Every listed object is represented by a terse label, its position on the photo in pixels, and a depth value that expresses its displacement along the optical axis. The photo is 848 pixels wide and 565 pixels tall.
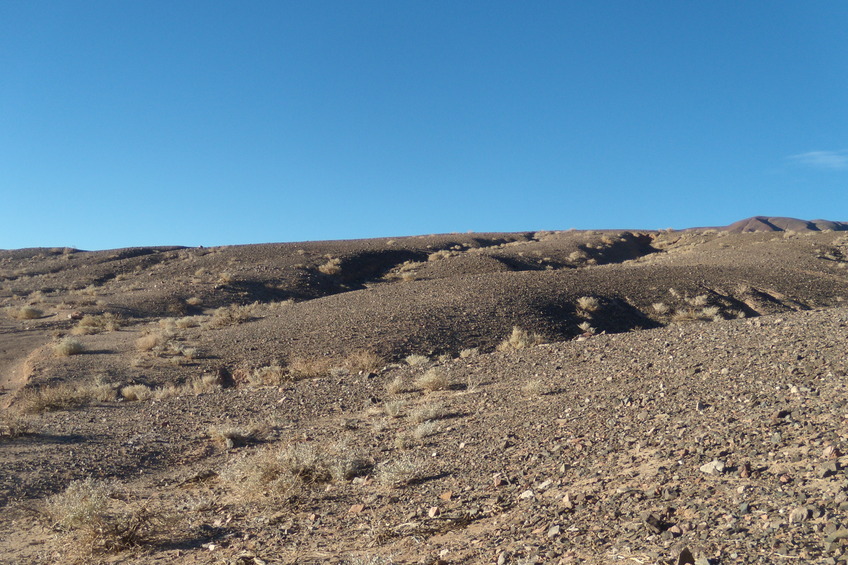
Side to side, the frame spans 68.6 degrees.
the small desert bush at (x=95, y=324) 23.55
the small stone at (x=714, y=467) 5.27
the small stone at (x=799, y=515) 4.12
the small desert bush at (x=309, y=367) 15.60
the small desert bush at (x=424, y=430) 8.93
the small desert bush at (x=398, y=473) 7.09
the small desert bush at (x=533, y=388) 10.24
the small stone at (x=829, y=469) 4.67
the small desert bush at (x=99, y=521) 6.35
